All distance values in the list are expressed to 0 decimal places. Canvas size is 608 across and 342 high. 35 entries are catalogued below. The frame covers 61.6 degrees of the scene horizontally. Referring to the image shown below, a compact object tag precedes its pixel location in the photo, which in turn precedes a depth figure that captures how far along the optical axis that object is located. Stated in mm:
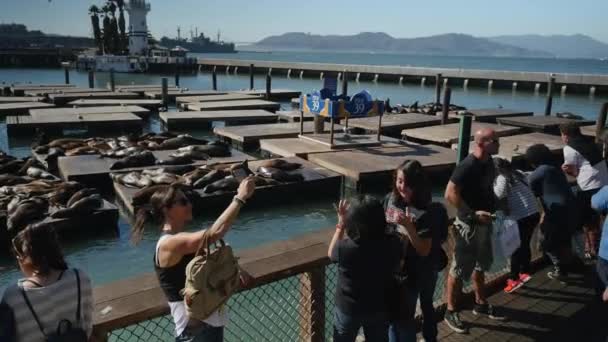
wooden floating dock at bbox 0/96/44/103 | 21250
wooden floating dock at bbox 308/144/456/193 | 9859
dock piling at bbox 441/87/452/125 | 16344
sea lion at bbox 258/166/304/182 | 9422
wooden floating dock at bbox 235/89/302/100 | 27841
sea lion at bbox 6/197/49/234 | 6902
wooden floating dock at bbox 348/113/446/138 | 15638
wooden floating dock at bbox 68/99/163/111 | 20844
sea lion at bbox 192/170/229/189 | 8883
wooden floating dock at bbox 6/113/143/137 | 15531
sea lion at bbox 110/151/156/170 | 9836
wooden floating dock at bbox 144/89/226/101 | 25289
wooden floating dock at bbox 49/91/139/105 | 22406
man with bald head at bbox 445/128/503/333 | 3406
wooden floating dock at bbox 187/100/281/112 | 20281
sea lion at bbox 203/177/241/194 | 8688
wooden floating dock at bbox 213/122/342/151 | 13734
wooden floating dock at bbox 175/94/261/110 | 23364
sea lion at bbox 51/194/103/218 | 7391
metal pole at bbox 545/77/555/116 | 19906
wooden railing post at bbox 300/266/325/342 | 2793
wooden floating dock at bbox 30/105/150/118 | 17547
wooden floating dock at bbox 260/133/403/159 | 11578
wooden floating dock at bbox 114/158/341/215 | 8539
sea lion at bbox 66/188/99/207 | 7715
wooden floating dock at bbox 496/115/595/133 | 15875
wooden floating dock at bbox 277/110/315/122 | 17394
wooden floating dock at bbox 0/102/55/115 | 18953
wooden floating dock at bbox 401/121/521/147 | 13219
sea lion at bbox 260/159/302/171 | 10009
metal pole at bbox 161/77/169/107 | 21809
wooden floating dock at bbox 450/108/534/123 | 18078
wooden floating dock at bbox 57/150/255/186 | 9273
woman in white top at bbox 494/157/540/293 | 3623
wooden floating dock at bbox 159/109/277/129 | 17328
